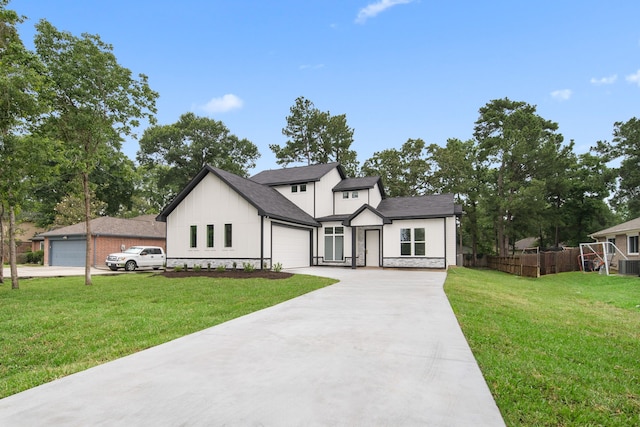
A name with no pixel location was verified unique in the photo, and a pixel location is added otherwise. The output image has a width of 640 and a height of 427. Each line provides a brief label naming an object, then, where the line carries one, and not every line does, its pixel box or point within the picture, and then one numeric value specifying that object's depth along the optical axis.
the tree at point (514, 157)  28.72
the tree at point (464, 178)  32.53
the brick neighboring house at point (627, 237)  21.89
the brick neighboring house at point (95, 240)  26.39
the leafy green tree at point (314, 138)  40.31
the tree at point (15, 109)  9.32
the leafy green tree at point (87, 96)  12.27
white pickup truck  21.30
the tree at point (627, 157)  33.69
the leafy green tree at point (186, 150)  41.41
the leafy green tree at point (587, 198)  35.62
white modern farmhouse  17.47
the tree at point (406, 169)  33.72
